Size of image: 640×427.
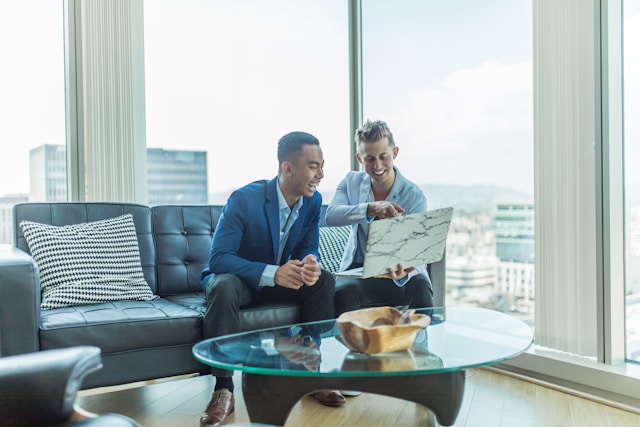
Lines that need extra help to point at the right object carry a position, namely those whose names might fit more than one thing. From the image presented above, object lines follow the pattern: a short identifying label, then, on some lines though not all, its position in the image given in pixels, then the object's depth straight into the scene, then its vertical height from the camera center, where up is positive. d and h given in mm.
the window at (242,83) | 3281 +801
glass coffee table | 1372 -402
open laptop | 1885 -127
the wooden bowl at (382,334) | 1445 -339
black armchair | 958 -311
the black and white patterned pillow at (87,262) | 2236 -220
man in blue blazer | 2080 -179
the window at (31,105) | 2900 +570
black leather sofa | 1802 -381
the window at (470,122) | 2768 +459
